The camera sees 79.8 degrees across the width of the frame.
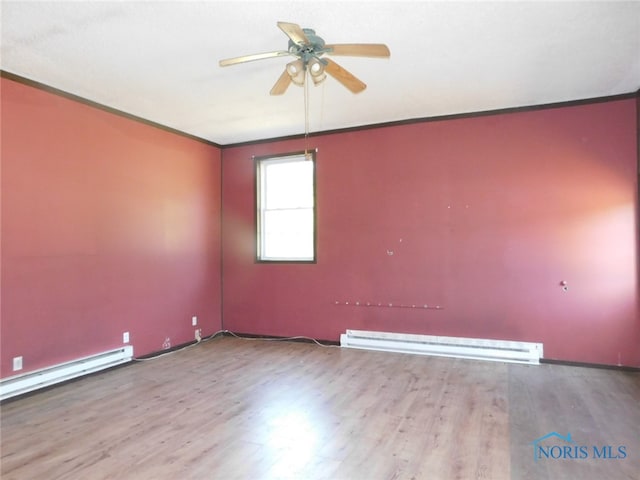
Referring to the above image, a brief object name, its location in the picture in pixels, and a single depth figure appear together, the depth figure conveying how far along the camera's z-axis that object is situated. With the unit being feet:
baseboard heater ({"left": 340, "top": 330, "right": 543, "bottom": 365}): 13.83
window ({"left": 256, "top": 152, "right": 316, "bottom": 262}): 17.75
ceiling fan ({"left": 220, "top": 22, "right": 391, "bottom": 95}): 7.44
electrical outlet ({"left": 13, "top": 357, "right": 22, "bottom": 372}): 10.84
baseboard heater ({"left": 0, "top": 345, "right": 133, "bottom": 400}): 10.72
